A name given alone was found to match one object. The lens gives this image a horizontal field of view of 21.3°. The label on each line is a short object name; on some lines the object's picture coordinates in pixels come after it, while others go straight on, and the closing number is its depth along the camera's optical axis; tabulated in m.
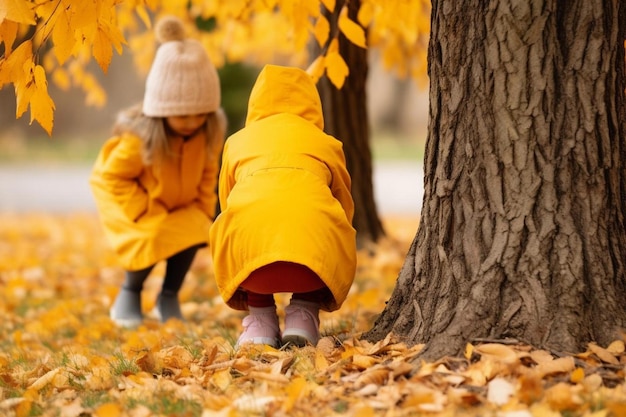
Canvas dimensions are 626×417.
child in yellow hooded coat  5.63
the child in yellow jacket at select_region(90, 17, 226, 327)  8.22
